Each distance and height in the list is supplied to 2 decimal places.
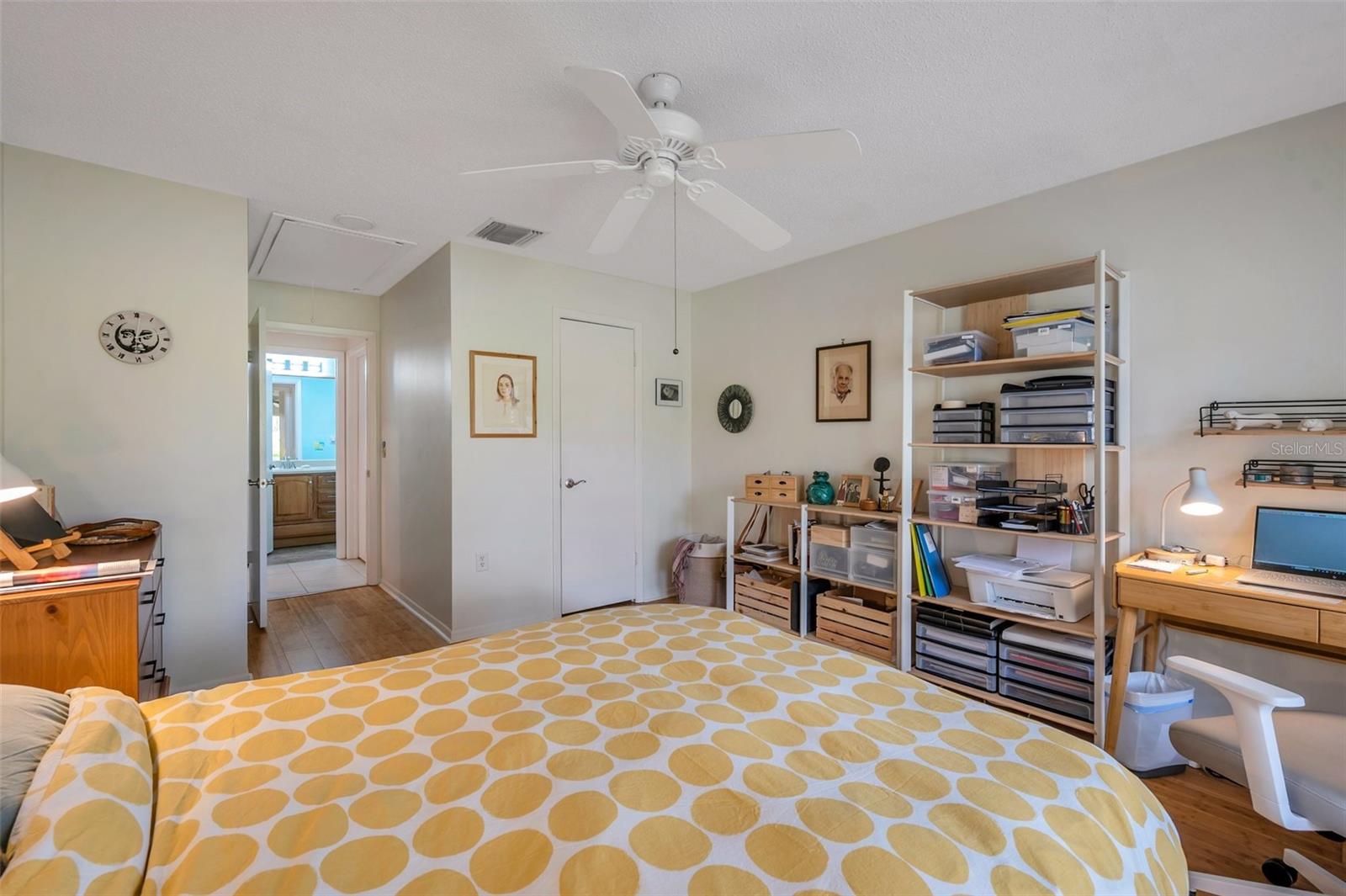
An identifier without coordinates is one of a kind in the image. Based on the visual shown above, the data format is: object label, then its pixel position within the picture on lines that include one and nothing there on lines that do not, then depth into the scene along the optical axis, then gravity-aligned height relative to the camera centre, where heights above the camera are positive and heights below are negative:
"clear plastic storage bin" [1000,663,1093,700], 2.42 -0.99
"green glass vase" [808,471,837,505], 3.47 -0.26
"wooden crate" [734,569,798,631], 3.54 -0.93
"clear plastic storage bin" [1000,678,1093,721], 2.42 -1.07
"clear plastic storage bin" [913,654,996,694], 2.69 -1.06
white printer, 2.45 -0.63
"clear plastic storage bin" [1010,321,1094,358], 2.42 +0.45
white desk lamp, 2.11 -0.19
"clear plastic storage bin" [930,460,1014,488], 2.86 -0.13
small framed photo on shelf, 3.39 -0.25
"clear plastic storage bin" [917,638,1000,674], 2.69 -0.98
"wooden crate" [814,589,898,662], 3.07 -0.96
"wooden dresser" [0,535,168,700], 1.59 -0.53
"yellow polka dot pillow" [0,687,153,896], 0.78 -0.54
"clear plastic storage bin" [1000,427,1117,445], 2.42 +0.05
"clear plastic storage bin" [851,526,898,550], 3.12 -0.49
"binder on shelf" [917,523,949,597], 2.91 -0.59
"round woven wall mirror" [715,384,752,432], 4.22 +0.28
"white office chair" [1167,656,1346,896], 1.35 -0.76
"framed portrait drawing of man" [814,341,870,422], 3.50 +0.39
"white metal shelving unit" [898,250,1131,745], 2.32 -0.01
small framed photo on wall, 4.49 +0.41
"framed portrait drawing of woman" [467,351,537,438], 3.59 +0.32
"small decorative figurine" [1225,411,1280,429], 2.13 +0.09
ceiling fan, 1.58 +0.88
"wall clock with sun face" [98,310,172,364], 2.57 +0.48
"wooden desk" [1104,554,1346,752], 1.80 -0.54
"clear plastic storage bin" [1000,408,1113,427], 2.43 +0.13
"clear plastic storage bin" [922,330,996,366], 2.74 +0.47
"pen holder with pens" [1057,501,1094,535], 2.44 -0.30
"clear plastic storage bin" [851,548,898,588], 3.10 -0.64
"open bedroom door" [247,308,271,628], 3.63 -0.11
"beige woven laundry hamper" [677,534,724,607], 4.09 -0.89
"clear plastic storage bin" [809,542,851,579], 3.31 -0.64
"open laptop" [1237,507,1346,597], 1.99 -0.36
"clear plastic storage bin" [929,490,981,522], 2.74 -0.28
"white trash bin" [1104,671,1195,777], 2.23 -1.07
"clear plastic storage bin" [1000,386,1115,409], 2.43 +0.21
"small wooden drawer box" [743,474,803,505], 3.65 -0.26
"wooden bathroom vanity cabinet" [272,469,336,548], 6.57 -0.70
